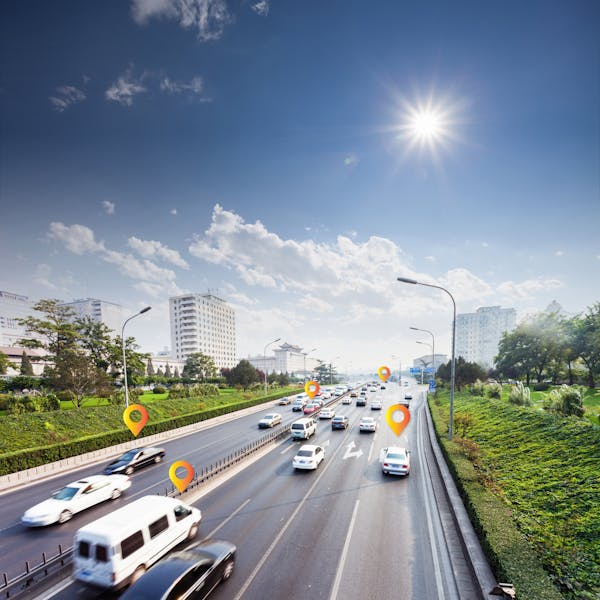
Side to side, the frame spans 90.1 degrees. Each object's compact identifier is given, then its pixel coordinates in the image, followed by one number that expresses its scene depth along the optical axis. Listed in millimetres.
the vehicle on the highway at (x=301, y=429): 24891
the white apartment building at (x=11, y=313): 124875
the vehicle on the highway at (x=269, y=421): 30500
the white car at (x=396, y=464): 16484
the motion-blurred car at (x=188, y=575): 6723
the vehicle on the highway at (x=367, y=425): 26956
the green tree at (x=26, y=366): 57294
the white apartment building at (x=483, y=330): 183125
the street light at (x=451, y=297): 17453
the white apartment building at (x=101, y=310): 166750
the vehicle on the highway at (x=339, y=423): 28266
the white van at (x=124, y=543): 8008
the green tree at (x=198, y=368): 78875
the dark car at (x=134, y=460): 17723
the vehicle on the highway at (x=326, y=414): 33875
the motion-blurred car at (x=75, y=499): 12141
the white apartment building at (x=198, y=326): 134750
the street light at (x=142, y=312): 23859
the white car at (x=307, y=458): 17562
